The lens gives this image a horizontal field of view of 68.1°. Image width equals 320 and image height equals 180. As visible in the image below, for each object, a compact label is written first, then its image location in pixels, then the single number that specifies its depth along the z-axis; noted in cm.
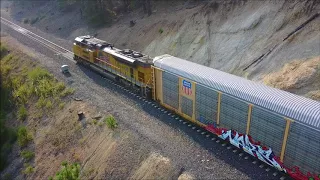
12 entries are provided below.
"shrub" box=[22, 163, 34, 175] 1704
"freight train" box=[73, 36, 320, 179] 1091
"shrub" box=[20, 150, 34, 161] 1802
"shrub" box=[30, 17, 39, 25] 4733
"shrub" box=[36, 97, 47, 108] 2170
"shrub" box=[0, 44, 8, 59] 3302
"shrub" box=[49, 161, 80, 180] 1426
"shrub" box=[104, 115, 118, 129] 1622
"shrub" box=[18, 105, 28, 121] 2197
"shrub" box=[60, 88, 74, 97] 2135
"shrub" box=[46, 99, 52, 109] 2114
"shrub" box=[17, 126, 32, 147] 1920
